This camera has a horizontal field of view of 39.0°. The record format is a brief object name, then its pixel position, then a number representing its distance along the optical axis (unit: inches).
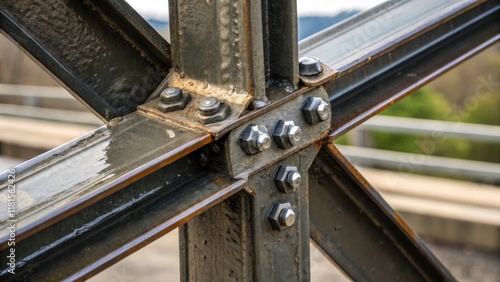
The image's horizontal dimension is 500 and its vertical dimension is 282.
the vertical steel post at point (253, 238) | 64.9
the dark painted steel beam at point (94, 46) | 59.4
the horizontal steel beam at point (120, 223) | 52.1
